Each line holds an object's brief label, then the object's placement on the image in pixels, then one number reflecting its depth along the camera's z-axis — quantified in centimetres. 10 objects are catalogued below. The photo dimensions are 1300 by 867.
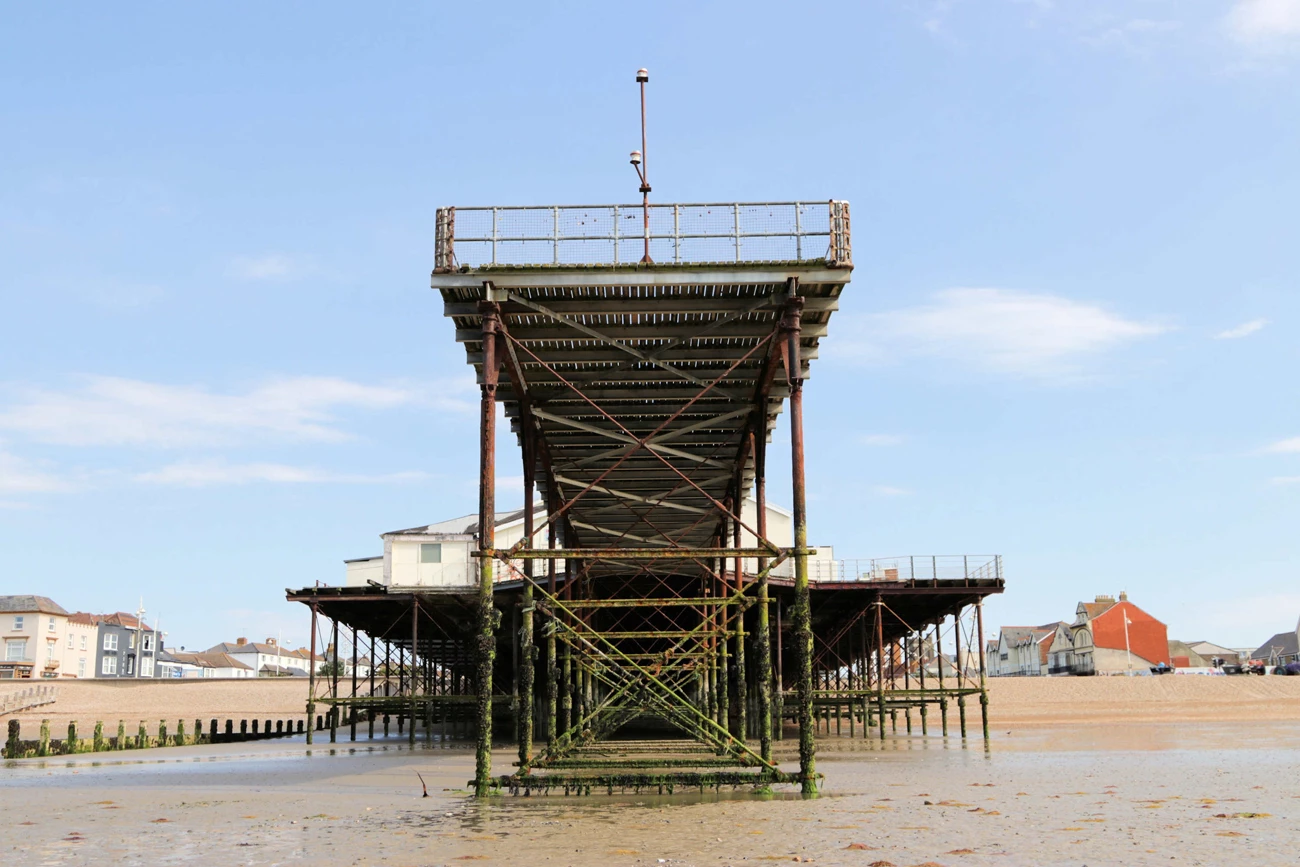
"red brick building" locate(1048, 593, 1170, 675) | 11725
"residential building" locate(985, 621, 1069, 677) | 13900
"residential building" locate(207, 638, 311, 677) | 16238
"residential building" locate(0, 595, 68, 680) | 9644
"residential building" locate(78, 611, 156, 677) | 10988
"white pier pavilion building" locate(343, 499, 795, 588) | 5578
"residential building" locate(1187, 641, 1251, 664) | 15588
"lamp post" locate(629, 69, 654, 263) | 2160
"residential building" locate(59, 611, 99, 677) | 10200
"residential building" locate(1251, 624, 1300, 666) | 14795
